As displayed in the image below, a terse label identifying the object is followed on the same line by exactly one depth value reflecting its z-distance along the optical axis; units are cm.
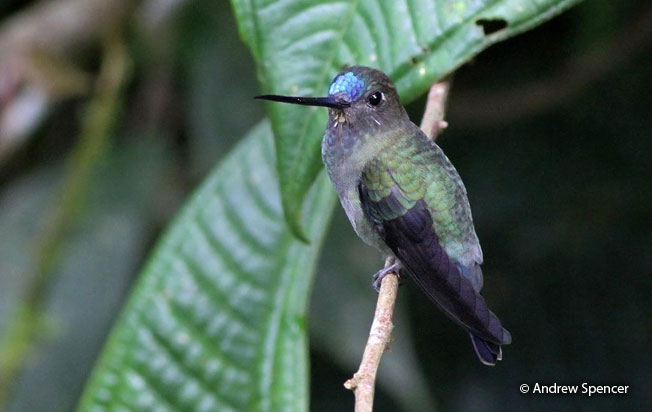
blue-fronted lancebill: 264
